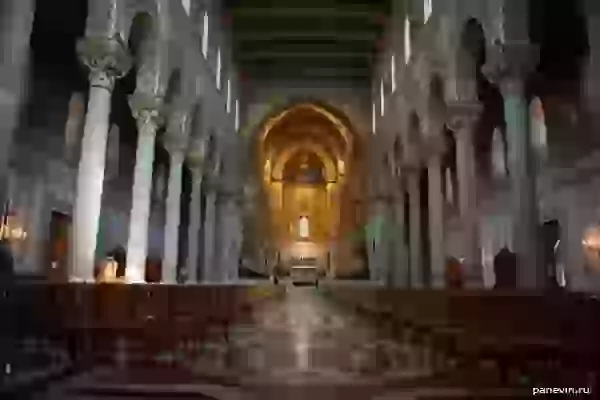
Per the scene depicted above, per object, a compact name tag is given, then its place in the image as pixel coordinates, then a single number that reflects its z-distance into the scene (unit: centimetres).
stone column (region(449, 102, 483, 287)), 1487
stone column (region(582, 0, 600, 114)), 1375
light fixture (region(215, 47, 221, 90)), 2461
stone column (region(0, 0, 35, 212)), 975
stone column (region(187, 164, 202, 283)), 2119
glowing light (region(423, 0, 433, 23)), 1832
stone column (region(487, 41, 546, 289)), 1187
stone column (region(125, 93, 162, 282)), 1423
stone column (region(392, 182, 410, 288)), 2361
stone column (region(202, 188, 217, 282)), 2322
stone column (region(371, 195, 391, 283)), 2584
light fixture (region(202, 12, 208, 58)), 2190
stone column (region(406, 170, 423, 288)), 2131
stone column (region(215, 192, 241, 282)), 2588
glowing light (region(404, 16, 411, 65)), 2175
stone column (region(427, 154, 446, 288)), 1745
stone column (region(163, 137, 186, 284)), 1733
